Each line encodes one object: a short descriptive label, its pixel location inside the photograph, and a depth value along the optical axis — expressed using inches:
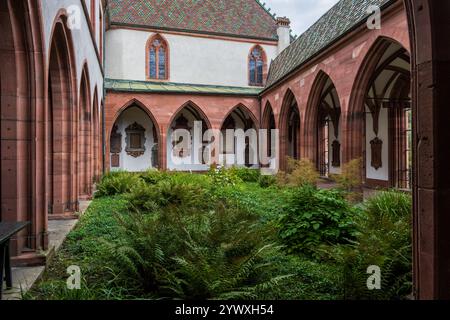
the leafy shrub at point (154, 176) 525.7
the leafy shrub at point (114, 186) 432.5
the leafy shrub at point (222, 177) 468.8
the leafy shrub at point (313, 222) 195.3
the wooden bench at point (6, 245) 119.4
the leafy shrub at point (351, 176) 377.7
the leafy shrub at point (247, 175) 657.6
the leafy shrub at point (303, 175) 424.2
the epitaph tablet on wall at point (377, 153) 629.3
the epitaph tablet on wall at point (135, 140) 821.2
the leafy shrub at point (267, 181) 537.6
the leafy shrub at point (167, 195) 332.2
